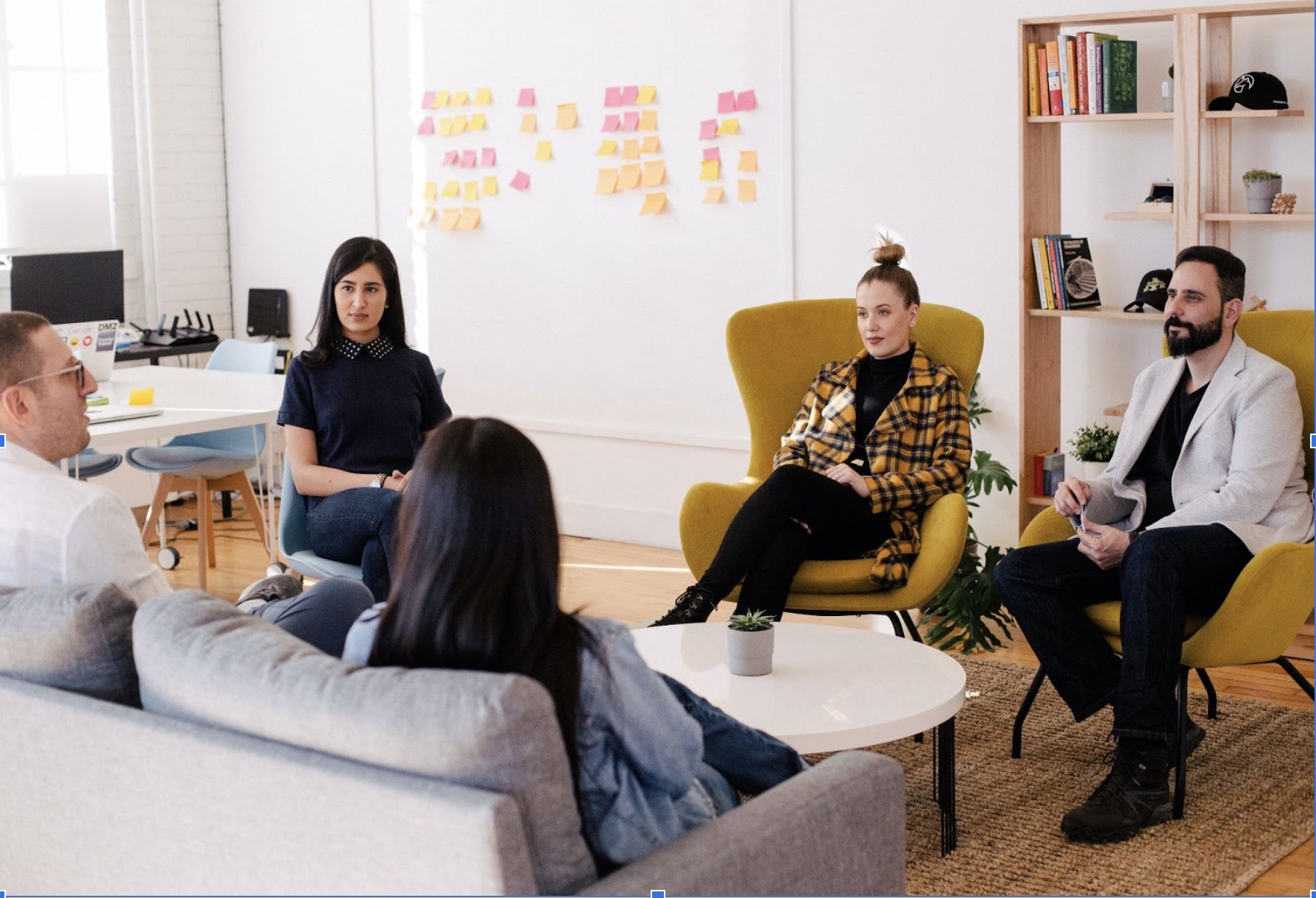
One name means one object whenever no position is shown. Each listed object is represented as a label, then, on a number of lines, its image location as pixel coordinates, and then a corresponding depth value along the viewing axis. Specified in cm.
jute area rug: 292
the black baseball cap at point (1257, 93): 420
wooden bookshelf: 416
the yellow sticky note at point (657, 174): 571
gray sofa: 161
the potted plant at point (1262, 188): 427
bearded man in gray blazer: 320
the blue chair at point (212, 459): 529
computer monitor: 531
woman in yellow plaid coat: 372
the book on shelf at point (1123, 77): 435
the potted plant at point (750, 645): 296
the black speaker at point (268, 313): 696
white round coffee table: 270
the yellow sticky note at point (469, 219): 623
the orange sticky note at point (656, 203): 573
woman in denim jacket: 176
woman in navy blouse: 388
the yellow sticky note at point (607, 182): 583
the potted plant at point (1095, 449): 452
